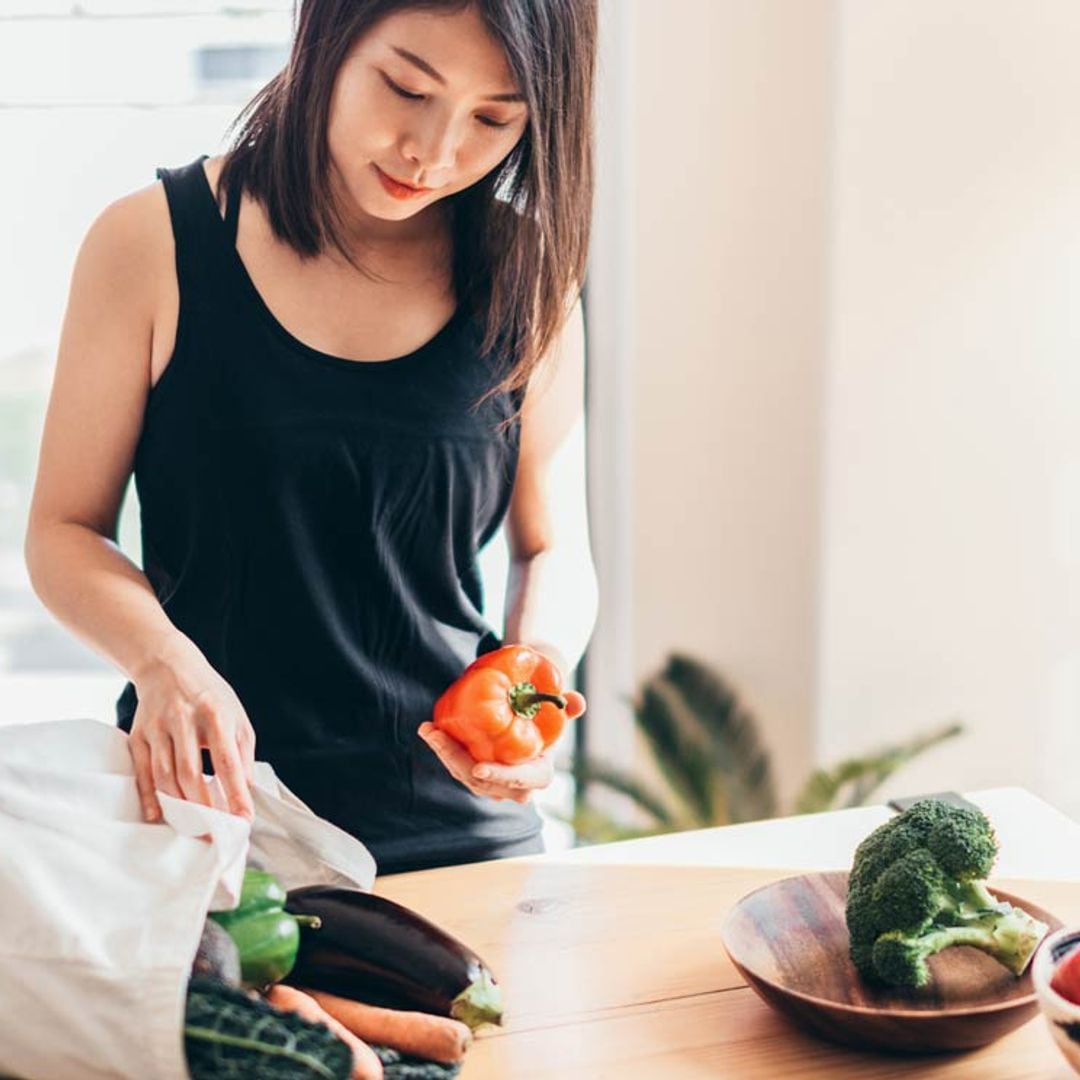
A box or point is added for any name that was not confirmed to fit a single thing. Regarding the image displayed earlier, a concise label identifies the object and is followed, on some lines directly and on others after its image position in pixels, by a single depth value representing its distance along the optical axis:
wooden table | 1.09
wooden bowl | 1.07
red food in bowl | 1.00
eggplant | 1.10
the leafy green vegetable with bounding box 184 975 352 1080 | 0.92
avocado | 0.99
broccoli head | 1.12
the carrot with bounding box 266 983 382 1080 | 1.01
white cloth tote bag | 0.96
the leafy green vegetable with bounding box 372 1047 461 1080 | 1.05
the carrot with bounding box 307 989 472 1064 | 1.06
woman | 1.37
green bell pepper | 1.06
